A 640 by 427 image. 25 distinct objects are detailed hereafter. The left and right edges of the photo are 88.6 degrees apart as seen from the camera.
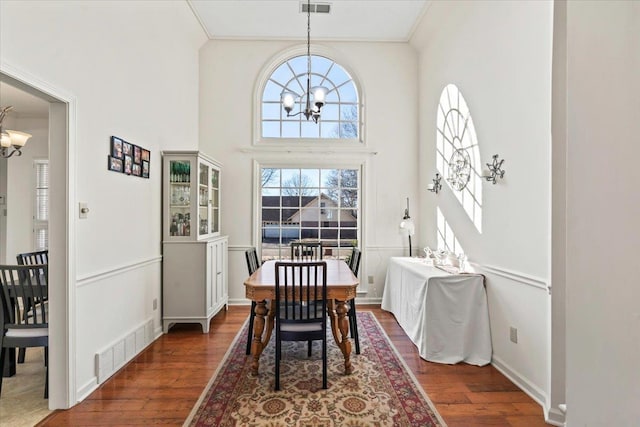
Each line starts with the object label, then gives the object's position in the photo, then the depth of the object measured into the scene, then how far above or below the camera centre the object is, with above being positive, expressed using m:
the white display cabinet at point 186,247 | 3.83 -0.40
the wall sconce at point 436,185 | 4.20 +0.37
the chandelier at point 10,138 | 3.51 +0.85
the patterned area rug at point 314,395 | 2.19 -1.37
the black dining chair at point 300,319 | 2.53 -0.86
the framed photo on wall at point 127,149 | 3.06 +0.61
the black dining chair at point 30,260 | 3.00 -0.48
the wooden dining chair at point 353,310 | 3.21 -0.98
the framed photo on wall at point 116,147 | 2.89 +0.59
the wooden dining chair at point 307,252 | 4.24 -0.53
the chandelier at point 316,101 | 3.14 +1.09
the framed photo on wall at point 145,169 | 3.46 +0.48
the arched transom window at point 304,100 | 5.04 +1.71
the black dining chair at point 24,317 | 2.36 -0.77
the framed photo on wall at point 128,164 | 3.10 +0.47
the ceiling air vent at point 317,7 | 4.13 +2.63
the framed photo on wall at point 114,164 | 2.85 +0.44
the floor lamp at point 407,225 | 4.52 -0.16
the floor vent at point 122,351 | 2.68 -1.25
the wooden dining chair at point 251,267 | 3.20 -0.58
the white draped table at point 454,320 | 3.04 -1.00
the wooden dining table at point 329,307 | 2.69 -0.81
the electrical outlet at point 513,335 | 2.68 -1.00
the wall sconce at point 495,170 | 2.86 +0.39
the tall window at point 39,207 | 5.57 +0.10
